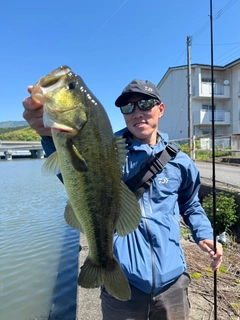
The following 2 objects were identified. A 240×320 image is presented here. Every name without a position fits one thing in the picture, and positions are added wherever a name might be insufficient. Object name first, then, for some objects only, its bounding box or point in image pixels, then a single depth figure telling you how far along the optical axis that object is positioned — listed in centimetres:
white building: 2730
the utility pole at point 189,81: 1725
